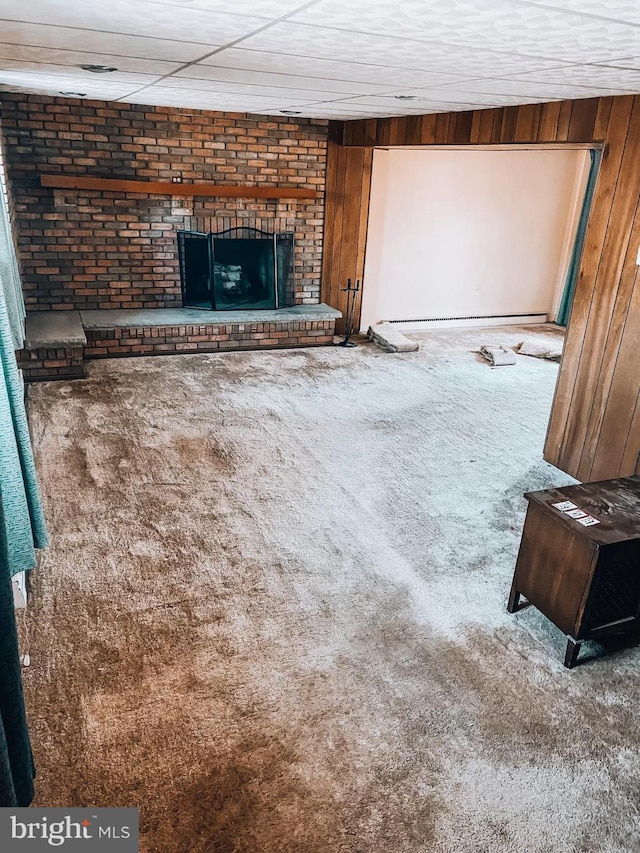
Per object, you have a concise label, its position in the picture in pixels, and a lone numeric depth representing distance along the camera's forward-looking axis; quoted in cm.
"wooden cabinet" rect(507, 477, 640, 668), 235
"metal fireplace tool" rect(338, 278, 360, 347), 671
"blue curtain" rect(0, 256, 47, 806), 126
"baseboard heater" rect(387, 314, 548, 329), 747
